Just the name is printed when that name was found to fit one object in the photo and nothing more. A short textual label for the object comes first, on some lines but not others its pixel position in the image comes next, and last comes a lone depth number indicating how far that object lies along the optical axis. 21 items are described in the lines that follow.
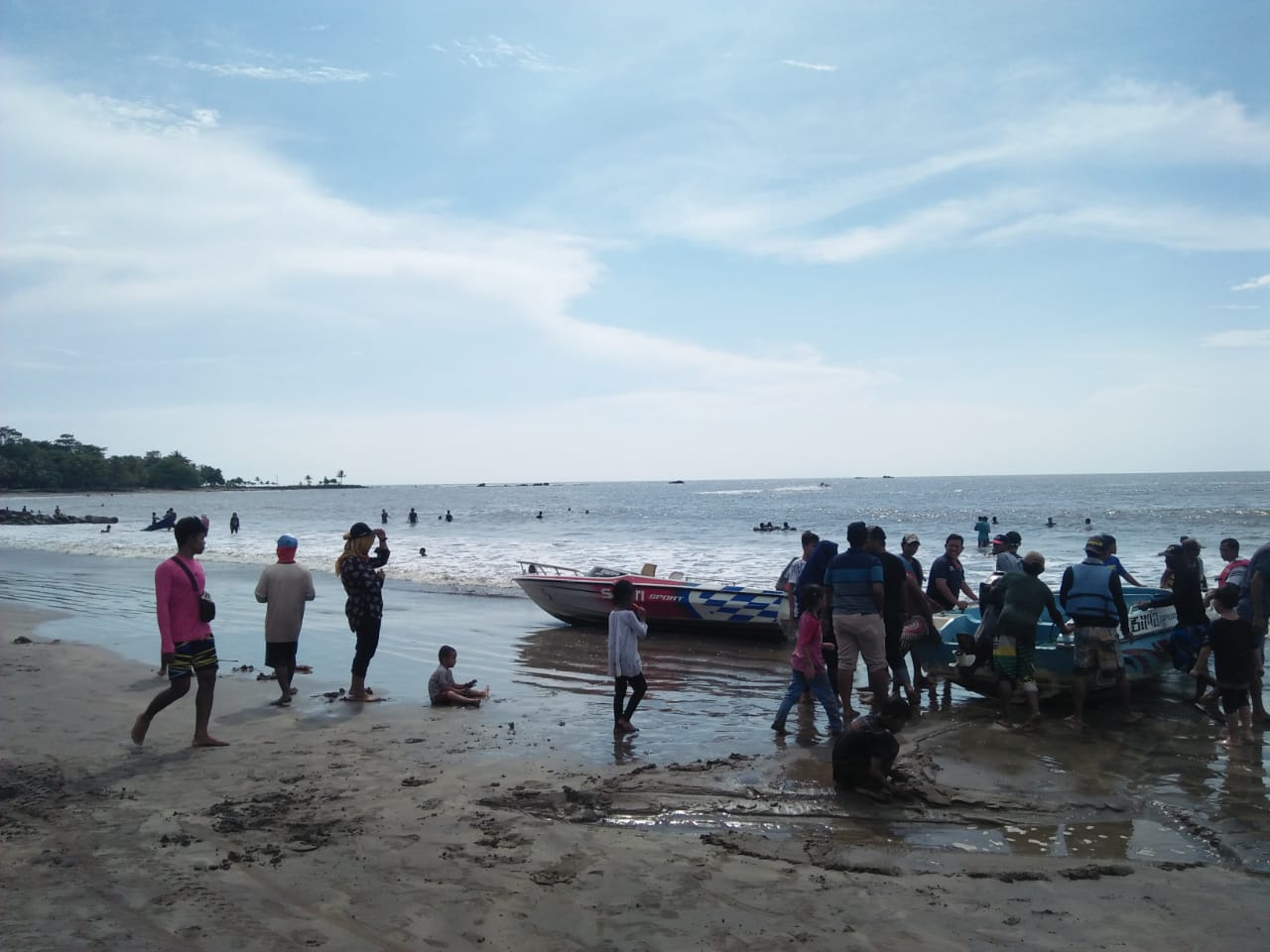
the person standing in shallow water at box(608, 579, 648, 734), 8.34
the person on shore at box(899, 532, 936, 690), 9.77
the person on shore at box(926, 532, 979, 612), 10.89
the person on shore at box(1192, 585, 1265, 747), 7.83
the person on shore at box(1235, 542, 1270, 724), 8.63
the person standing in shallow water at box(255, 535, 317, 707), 8.90
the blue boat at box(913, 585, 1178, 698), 9.22
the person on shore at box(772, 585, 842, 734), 8.07
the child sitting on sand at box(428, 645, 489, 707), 9.32
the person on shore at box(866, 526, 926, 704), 9.20
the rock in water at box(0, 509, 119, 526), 58.84
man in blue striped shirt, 8.27
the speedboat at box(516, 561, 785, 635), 14.53
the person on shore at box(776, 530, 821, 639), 9.98
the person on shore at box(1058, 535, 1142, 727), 8.54
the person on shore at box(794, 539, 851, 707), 8.84
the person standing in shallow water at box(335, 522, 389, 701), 9.20
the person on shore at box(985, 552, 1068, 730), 8.52
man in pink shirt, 6.82
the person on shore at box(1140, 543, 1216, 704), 9.77
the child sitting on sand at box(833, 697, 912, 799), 6.27
